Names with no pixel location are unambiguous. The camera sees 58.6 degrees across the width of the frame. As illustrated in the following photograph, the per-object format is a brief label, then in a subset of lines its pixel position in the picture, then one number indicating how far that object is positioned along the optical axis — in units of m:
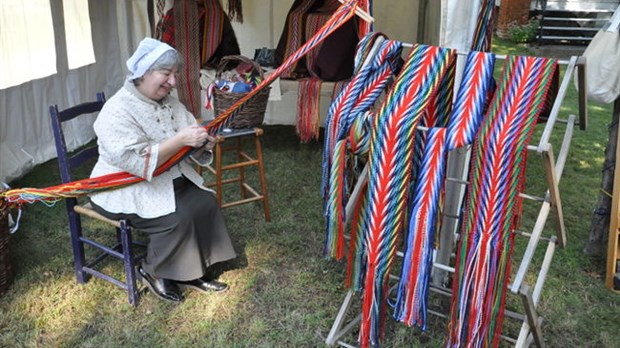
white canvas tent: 3.81
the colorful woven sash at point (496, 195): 1.61
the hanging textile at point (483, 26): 2.11
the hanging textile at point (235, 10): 4.73
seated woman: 2.27
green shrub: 9.76
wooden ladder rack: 1.65
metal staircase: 9.45
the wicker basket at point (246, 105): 3.18
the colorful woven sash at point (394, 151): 1.73
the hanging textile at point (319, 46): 4.19
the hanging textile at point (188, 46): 4.19
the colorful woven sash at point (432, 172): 1.69
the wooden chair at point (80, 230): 2.44
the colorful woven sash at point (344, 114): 1.91
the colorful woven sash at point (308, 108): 4.22
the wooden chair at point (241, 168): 3.14
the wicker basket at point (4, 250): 2.48
